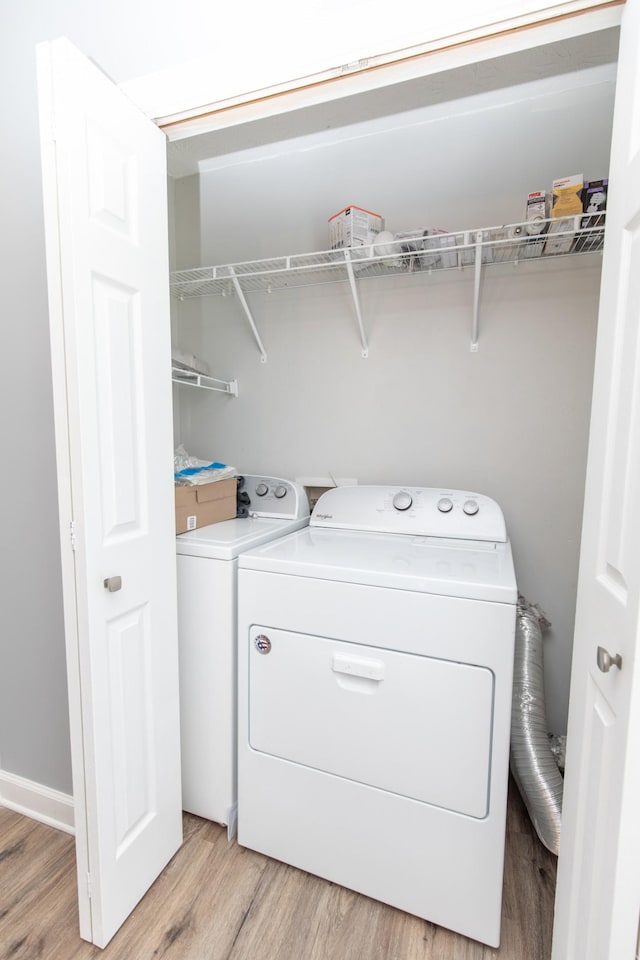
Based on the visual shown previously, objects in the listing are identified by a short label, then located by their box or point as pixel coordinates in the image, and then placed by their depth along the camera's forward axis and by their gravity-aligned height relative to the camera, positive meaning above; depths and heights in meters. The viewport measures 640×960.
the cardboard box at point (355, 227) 1.65 +0.77
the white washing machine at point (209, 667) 1.37 -0.75
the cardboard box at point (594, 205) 1.38 +0.72
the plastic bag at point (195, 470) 1.60 -0.16
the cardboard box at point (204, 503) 1.53 -0.27
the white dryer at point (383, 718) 1.06 -0.75
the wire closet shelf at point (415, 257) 1.46 +0.66
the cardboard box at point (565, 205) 1.39 +0.73
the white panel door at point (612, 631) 0.63 -0.32
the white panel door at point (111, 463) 0.95 -0.08
